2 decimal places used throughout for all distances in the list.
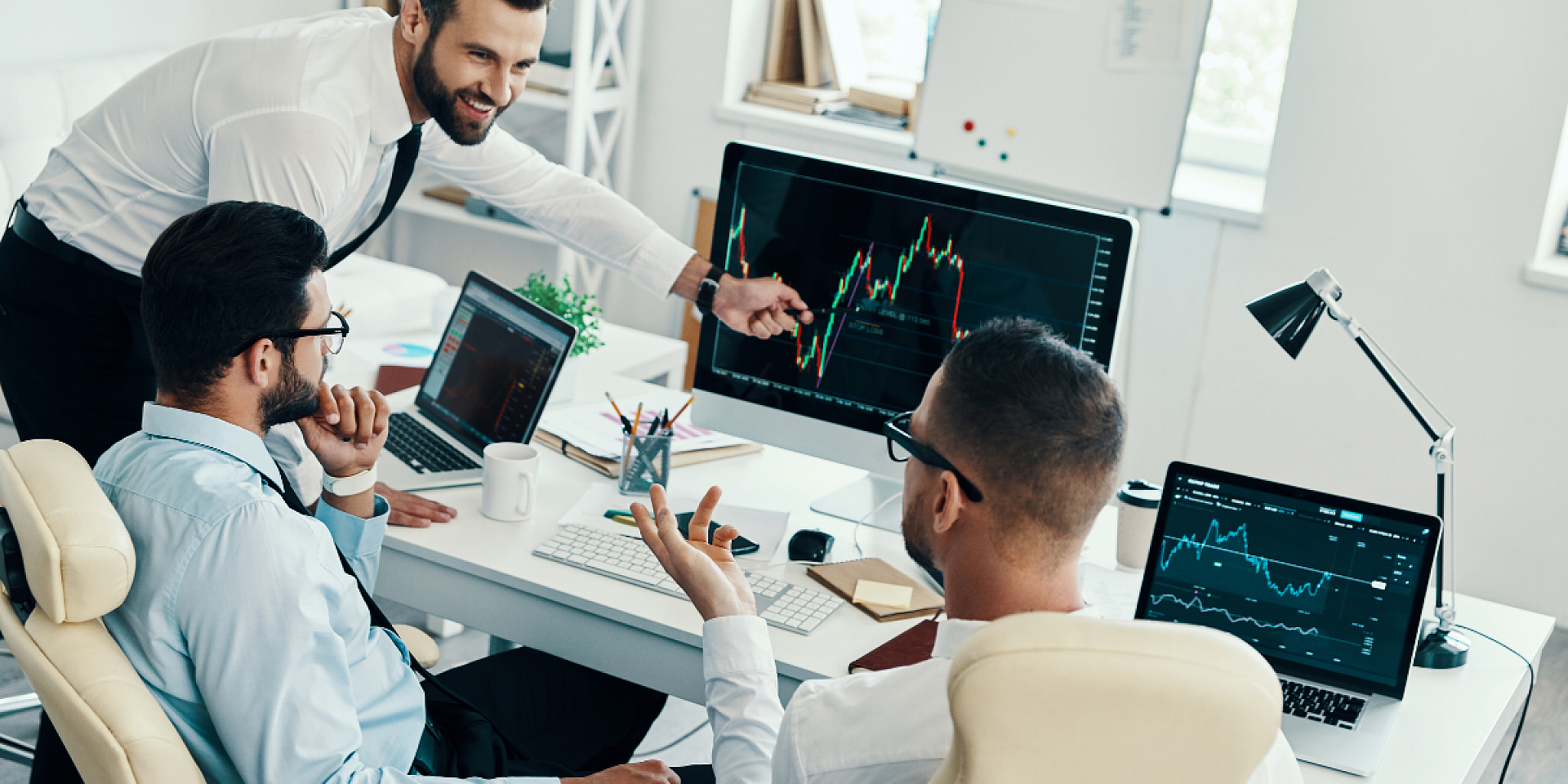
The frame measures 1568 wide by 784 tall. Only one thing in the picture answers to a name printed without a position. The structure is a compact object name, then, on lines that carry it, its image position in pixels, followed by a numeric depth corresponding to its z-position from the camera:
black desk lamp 1.70
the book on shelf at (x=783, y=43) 4.29
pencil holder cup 1.96
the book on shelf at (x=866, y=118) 4.03
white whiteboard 3.35
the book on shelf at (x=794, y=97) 4.12
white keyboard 1.65
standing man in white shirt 1.80
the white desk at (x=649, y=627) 1.54
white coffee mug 1.83
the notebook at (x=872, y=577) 1.70
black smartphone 1.81
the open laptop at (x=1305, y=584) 1.52
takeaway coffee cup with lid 1.89
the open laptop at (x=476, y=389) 2.00
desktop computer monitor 1.84
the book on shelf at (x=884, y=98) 4.03
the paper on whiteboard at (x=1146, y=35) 3.31
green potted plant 2.30
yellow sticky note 1.71
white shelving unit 4.00
